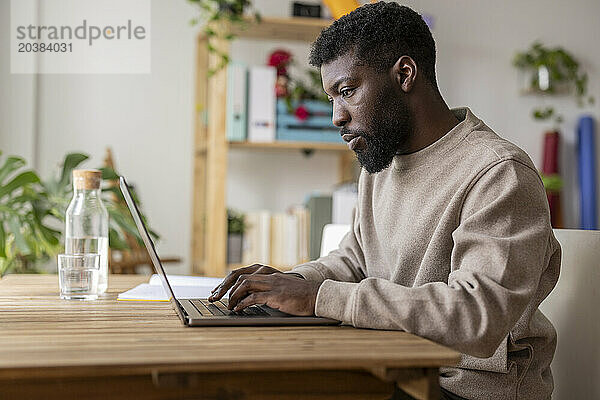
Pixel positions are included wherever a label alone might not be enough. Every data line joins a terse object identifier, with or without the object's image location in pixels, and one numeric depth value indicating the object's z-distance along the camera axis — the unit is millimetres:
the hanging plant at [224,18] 3005
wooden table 761
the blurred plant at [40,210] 2131
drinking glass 1346
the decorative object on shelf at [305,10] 3246
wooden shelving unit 3080
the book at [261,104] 3131
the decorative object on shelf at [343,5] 2148
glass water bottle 1436
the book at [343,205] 2887
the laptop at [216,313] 1017
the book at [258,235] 3225
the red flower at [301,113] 3166
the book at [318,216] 3172
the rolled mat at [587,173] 3873
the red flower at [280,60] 3277
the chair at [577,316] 1316
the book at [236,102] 3098
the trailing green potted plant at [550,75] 3803
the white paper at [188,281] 1621
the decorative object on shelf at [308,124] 3189
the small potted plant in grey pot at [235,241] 3170
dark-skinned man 1002
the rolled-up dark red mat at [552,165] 3838
